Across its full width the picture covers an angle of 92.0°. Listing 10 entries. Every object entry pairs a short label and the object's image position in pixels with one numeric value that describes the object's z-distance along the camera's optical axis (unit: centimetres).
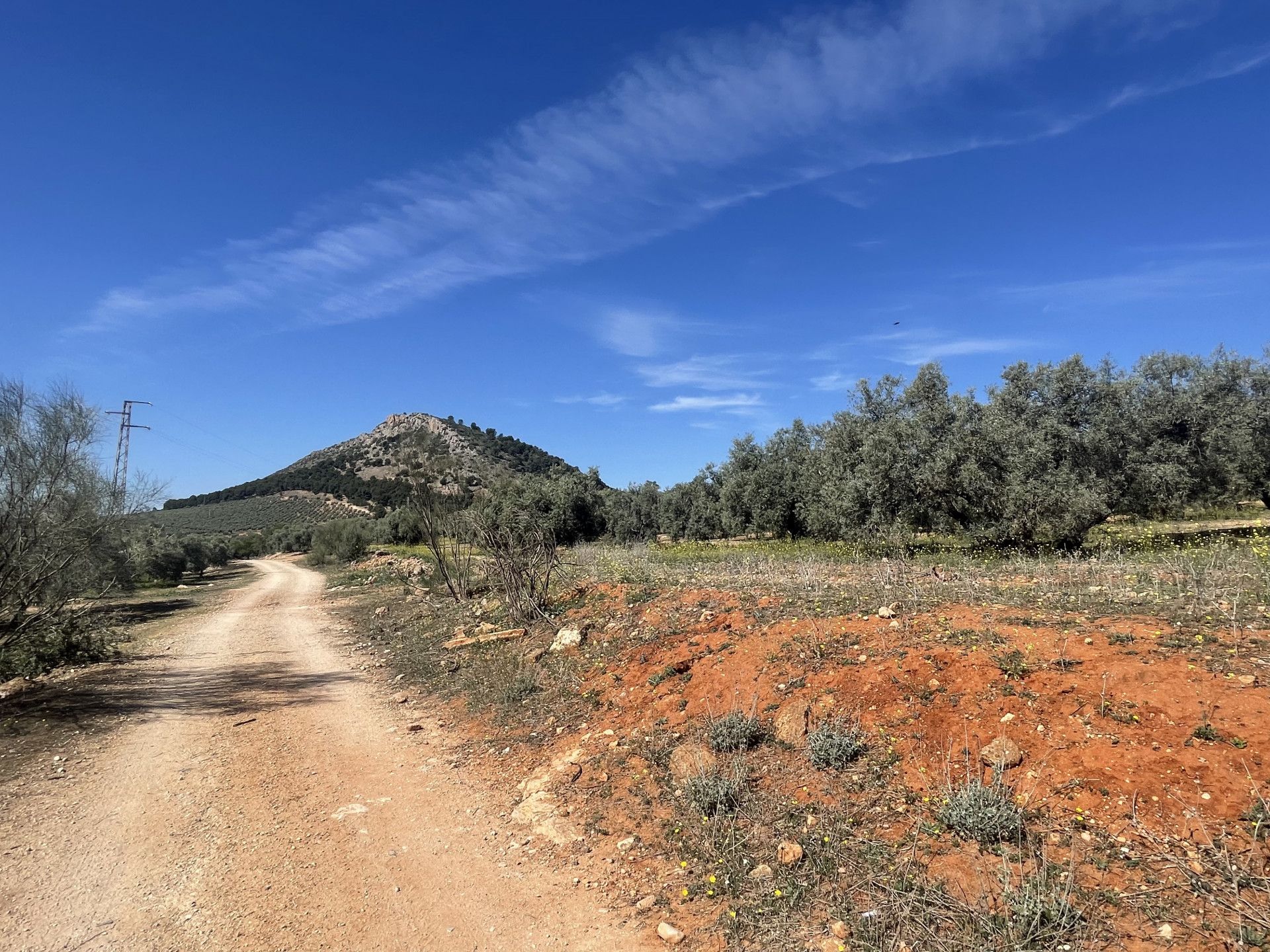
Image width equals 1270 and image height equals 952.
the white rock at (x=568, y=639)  1074
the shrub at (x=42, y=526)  1020
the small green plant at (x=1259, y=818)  364
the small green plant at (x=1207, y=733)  439
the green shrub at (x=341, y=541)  4744
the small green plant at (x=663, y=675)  820
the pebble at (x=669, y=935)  405
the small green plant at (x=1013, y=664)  581
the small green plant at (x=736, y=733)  619
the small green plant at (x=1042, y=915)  335
